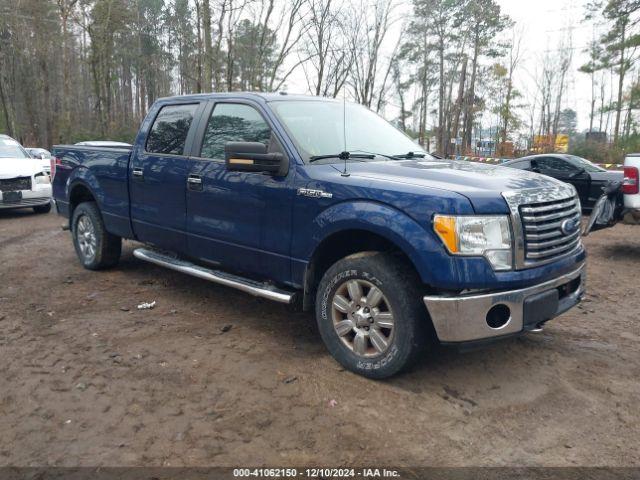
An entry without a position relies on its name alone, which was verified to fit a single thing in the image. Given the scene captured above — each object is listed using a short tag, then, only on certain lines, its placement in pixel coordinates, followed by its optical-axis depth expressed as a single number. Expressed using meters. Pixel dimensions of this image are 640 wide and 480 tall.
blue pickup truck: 3.07
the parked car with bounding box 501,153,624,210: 10.61
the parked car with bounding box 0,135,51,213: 10.32
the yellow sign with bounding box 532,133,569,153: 31.88
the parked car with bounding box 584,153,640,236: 6.73
